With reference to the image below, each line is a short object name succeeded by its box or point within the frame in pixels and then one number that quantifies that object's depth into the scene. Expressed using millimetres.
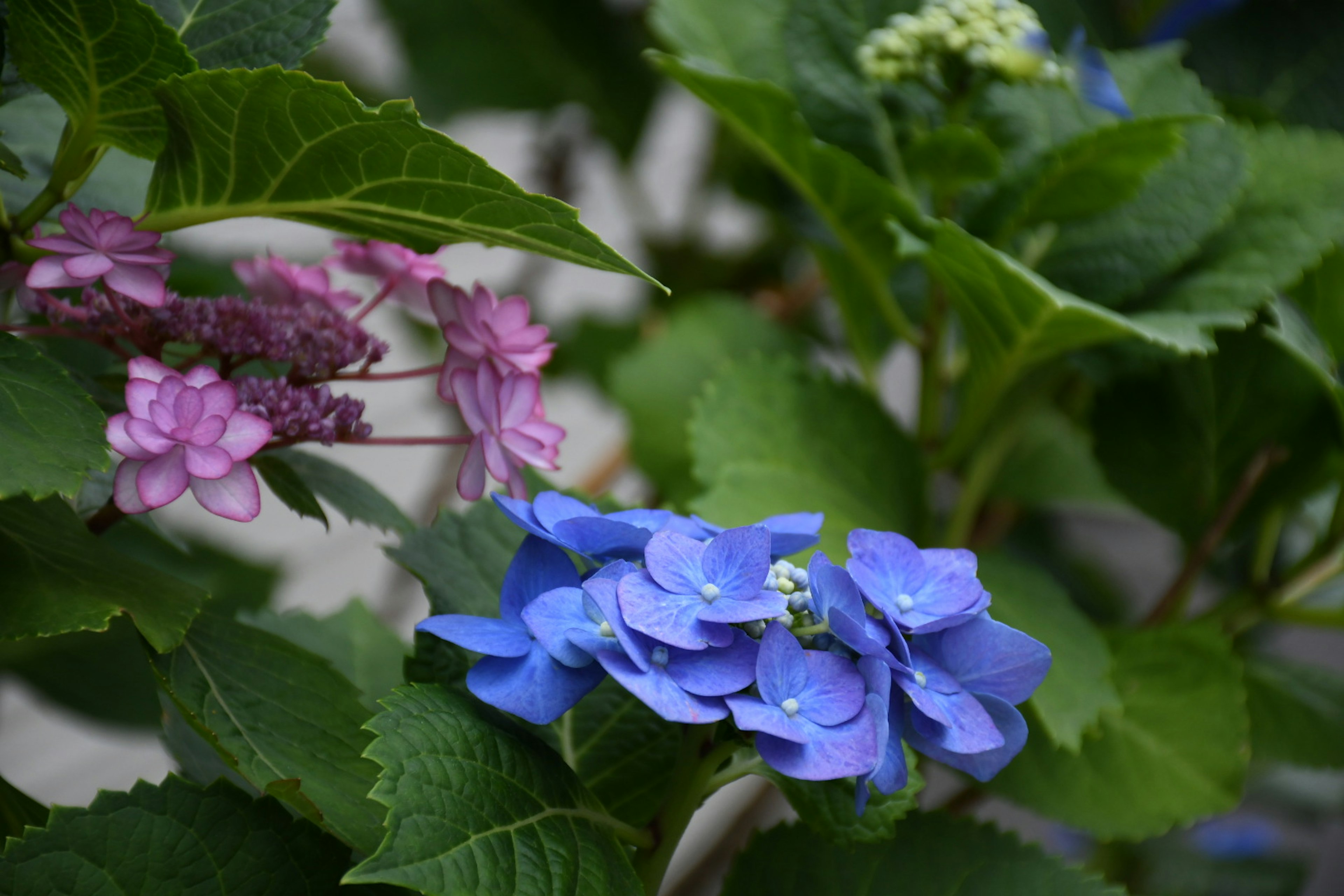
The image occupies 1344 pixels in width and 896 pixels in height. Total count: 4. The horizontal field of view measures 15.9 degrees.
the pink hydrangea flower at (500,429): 1063
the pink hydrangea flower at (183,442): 1018
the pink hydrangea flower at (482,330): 1067
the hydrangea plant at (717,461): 1015
